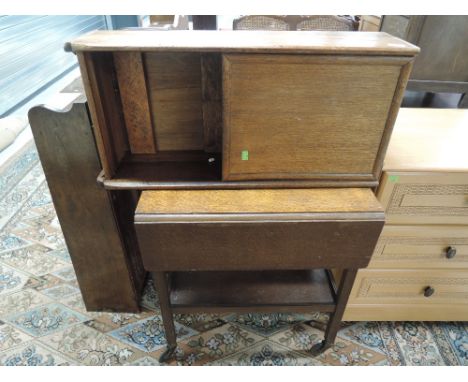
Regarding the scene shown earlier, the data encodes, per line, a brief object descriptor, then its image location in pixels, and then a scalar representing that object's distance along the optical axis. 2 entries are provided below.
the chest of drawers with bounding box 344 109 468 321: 1.04
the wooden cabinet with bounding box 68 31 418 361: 0.83
